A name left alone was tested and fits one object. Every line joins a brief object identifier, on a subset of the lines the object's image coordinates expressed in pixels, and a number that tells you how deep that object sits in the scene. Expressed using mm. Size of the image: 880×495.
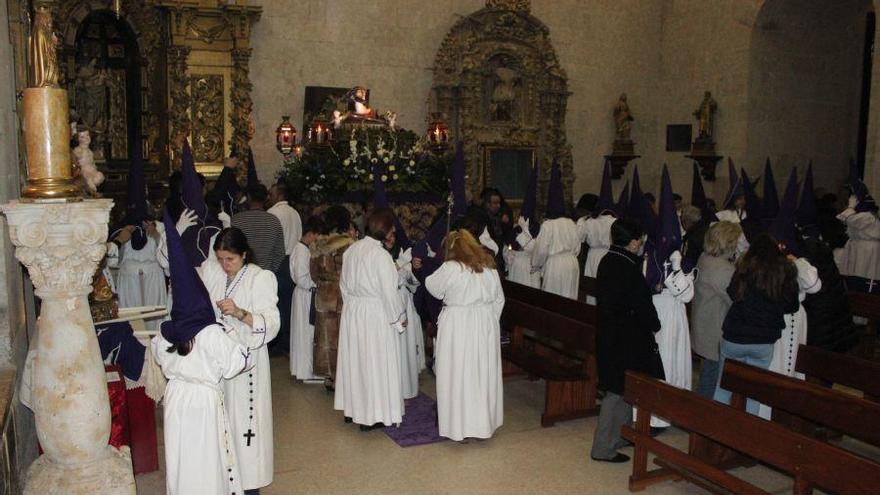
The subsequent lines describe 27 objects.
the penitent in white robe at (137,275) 8531
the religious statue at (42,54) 4059
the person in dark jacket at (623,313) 5664
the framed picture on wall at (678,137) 16844
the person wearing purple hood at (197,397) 4141
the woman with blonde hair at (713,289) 6363
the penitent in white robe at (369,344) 6453
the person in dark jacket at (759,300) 5691
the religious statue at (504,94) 15516
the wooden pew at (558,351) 6922
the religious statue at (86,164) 6605
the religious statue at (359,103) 12344
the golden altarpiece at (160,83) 12391
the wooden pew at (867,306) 8062
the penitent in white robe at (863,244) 10875
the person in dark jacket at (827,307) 7230
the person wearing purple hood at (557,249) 9977
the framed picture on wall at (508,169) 15506
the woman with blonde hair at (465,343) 6238
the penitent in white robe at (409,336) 7492
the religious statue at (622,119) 16766
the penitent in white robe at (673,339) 6730
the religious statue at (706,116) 16062
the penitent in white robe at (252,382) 4773
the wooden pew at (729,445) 3984
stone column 3834
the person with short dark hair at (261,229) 8141
